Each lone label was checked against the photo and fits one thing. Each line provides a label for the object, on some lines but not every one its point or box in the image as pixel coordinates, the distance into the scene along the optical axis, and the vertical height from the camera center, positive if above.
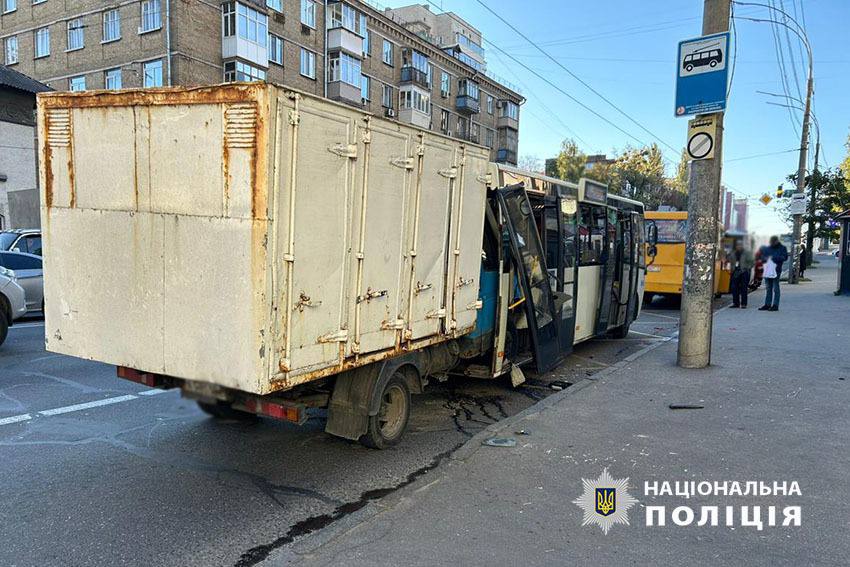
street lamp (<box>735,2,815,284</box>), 24.65 +3.79
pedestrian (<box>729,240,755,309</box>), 15.57 -1.09
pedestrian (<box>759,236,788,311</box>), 13.72 -0.73
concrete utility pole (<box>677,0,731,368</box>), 8.06 -0.06
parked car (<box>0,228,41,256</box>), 13.04 -0.33
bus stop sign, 7.88 +2.24
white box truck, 3.62 -0.08
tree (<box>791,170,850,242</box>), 30.59 +2.81
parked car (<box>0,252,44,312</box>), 11.41 -0.91
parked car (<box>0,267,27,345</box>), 8.97 -1.14
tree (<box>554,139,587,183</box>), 51.19 +6.82
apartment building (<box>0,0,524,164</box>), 30.02 +10.47
